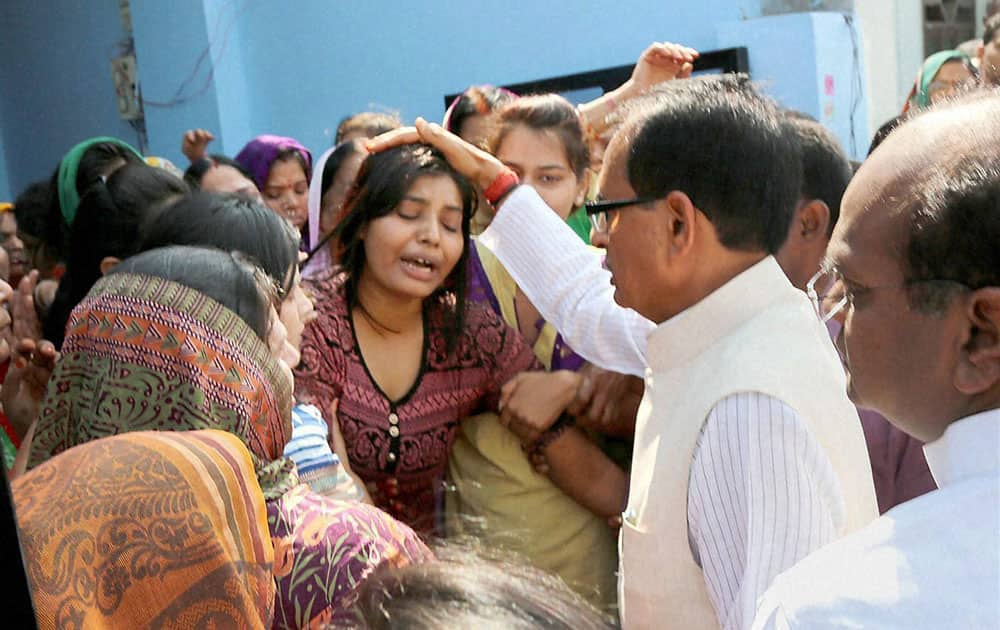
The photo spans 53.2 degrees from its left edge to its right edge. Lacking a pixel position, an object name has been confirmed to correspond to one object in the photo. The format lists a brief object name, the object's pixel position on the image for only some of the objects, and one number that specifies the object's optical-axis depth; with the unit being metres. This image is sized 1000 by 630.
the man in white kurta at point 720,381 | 1.28
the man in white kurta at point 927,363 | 0.84
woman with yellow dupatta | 2.17
